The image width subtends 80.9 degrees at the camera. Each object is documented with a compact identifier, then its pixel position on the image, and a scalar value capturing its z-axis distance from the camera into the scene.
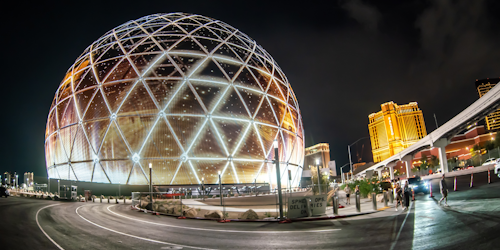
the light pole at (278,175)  13.37
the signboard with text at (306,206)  14.09
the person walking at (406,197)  15.81
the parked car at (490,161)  35.28
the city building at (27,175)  107.26
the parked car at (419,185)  25.70
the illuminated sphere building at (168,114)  27.00
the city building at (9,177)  127.71
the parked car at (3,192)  25.52
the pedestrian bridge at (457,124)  32.22
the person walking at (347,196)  21.50
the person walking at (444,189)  14.75
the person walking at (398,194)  16.29
